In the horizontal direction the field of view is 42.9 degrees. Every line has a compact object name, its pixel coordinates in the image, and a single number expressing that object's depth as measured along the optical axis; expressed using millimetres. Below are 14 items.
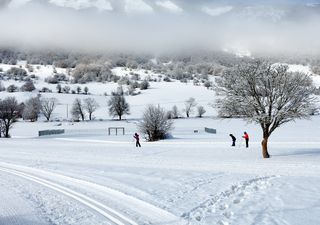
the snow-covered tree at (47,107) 137425
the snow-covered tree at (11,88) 181375
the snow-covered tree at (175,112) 137762
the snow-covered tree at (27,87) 188812
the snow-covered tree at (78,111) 135250
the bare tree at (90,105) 140325
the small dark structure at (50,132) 79106
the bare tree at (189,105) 143250
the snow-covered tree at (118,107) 128125
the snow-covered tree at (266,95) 31078
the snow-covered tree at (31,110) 133250
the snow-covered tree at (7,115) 75062
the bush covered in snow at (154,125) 59406
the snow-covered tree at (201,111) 137250
